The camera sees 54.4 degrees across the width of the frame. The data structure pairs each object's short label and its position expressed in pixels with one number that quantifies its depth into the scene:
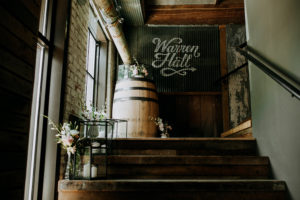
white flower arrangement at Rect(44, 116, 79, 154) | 2.24
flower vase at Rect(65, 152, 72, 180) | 2.27
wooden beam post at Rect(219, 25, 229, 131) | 5.72
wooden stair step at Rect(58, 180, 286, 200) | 2.10
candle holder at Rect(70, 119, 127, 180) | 2.26
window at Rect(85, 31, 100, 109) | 4.60
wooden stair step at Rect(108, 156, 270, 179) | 2.43
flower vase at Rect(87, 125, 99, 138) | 2.84
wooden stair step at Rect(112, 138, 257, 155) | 2.76
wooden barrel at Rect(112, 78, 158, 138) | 4.05
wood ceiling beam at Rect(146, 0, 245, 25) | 5.73
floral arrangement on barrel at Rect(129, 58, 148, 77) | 4.89
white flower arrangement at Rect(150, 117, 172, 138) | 4.14
